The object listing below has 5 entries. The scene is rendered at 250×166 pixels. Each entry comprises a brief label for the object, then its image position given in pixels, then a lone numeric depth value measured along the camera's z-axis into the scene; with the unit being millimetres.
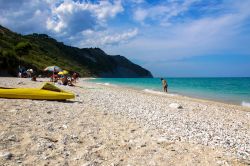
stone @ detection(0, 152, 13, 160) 3837
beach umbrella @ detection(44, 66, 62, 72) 30287
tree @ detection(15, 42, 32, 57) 60177
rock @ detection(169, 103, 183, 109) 11745
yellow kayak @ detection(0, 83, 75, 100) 9943
